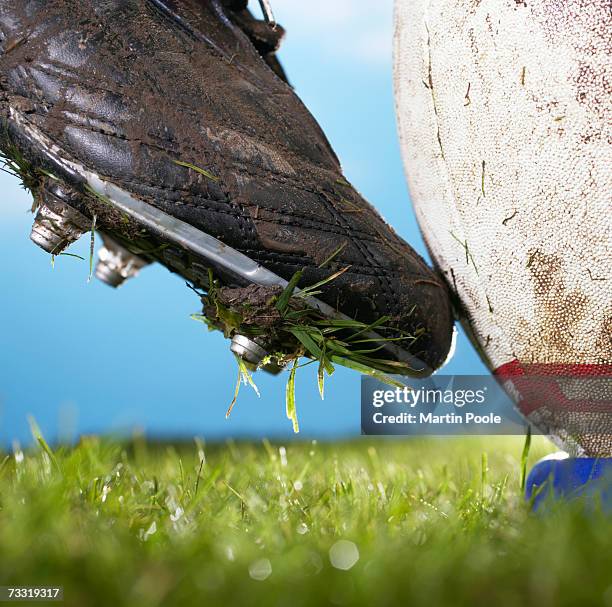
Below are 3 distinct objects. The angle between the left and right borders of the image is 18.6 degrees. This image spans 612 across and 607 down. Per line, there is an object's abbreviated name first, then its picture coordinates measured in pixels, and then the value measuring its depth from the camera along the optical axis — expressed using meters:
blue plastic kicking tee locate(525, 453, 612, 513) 0.43
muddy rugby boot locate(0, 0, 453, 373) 0.43
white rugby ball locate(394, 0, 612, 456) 0.43
